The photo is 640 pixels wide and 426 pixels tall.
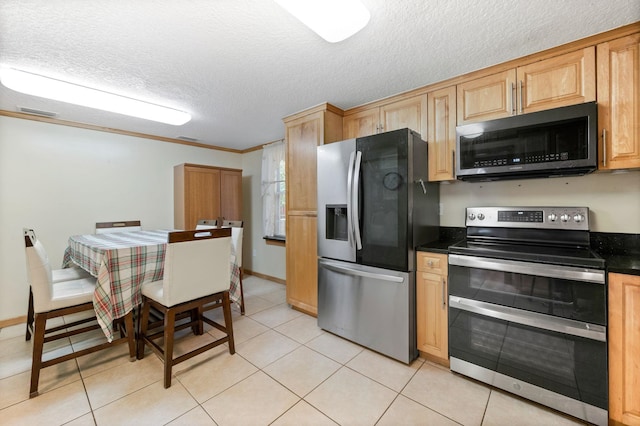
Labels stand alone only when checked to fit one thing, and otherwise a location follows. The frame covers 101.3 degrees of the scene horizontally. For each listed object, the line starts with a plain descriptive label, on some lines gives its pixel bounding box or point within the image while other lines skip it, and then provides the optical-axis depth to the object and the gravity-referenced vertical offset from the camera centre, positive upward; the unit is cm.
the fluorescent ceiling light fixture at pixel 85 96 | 203 +104
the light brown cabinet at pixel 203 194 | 388 +30
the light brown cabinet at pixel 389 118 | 235 +92
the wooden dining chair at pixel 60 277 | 231 -57
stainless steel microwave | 162 +45
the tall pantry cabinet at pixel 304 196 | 279 +18
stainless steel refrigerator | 203 -18
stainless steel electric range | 144 -60
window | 417 +37
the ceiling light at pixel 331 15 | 129 +102
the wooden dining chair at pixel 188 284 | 182 -53
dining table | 194 -44
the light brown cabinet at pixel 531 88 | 170 +88
